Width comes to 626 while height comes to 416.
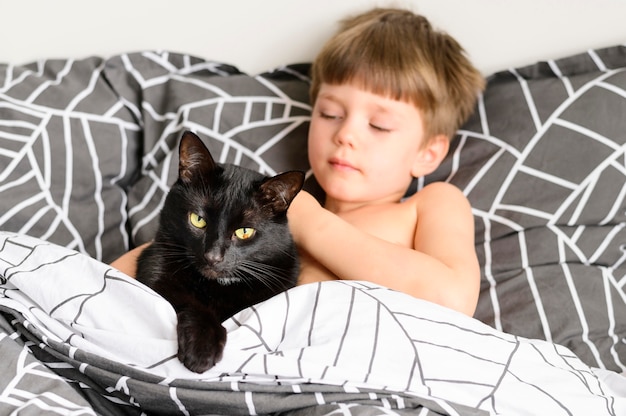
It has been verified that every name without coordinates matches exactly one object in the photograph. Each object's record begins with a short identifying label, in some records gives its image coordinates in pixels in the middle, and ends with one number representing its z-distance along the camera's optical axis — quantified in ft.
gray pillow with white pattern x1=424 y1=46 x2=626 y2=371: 4.29
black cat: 3.44
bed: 2.99
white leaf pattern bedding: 2.97
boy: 3.99
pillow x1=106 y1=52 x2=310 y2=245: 5.09
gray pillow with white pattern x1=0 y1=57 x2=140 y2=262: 4.75
